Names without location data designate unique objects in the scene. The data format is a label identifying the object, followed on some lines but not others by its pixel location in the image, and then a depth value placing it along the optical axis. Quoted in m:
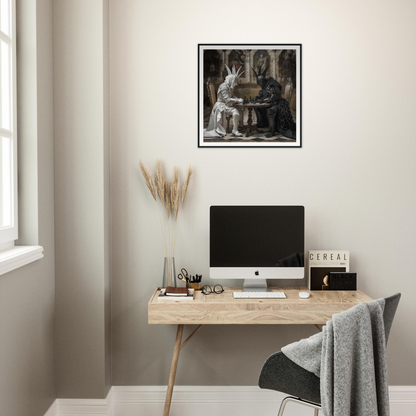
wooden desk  1.94
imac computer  2.15
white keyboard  2.05
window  1.79
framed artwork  2.31
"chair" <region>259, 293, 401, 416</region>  1.54
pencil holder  2.22
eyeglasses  2.17
